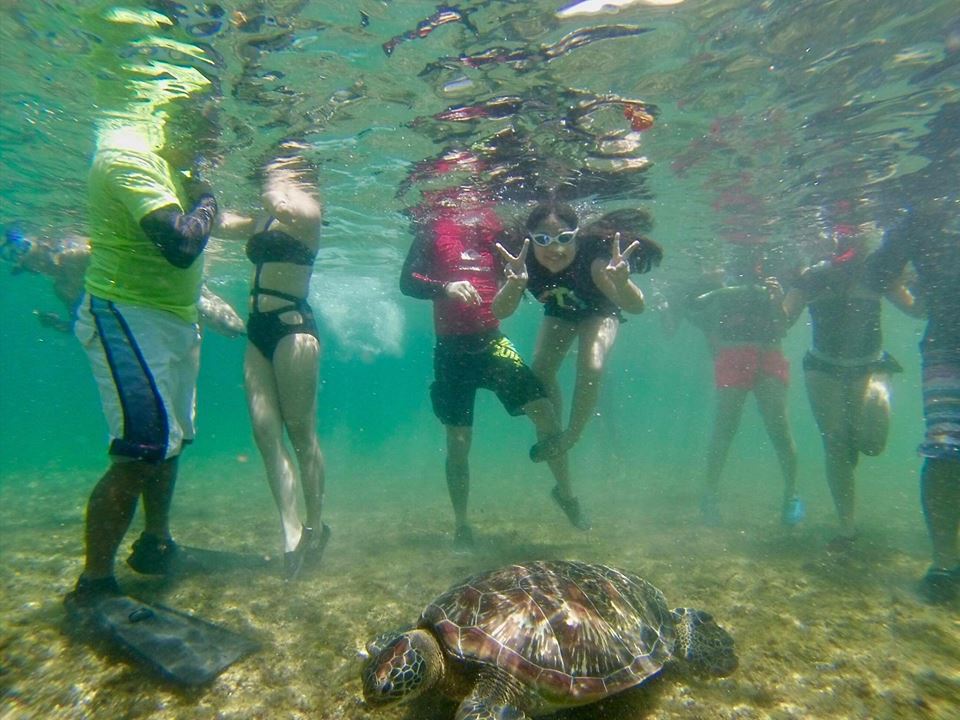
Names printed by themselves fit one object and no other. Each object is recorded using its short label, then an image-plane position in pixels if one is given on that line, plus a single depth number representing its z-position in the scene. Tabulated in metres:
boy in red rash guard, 5.75
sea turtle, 2.40
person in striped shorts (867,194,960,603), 4.57
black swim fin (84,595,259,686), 2.87
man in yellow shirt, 3.39
